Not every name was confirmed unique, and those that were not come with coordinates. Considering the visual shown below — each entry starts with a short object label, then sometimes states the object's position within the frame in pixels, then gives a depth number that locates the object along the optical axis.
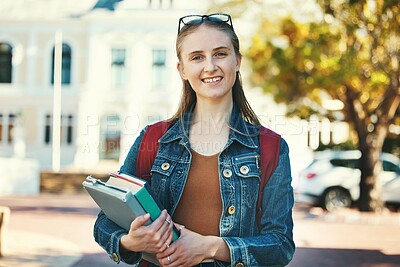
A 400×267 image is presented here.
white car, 15.13
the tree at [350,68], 12.84
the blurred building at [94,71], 29.09
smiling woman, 1.79
